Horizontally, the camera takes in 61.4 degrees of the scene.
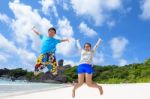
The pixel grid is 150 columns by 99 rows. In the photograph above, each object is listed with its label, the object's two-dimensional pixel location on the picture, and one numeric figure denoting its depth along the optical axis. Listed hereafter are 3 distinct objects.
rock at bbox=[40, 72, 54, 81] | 41.02
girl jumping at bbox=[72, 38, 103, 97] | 3.57
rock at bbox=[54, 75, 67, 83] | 39.49
